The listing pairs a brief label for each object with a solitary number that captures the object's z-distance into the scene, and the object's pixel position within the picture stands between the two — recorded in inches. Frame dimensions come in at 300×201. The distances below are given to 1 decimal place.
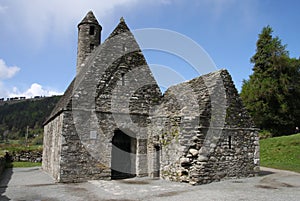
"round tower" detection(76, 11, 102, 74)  757.9
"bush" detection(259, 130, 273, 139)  1300.6
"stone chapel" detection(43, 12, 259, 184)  479.8
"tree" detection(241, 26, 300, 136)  1250.0
